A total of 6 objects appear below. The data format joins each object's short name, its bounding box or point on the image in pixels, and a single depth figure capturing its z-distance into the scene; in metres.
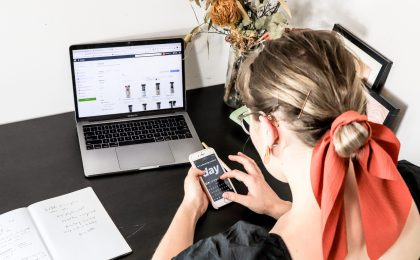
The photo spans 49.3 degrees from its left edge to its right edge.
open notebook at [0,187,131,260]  1.01
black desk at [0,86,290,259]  1.12
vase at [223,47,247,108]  1.41
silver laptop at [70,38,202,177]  1.29
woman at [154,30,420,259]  0.80
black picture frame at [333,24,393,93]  1.18
